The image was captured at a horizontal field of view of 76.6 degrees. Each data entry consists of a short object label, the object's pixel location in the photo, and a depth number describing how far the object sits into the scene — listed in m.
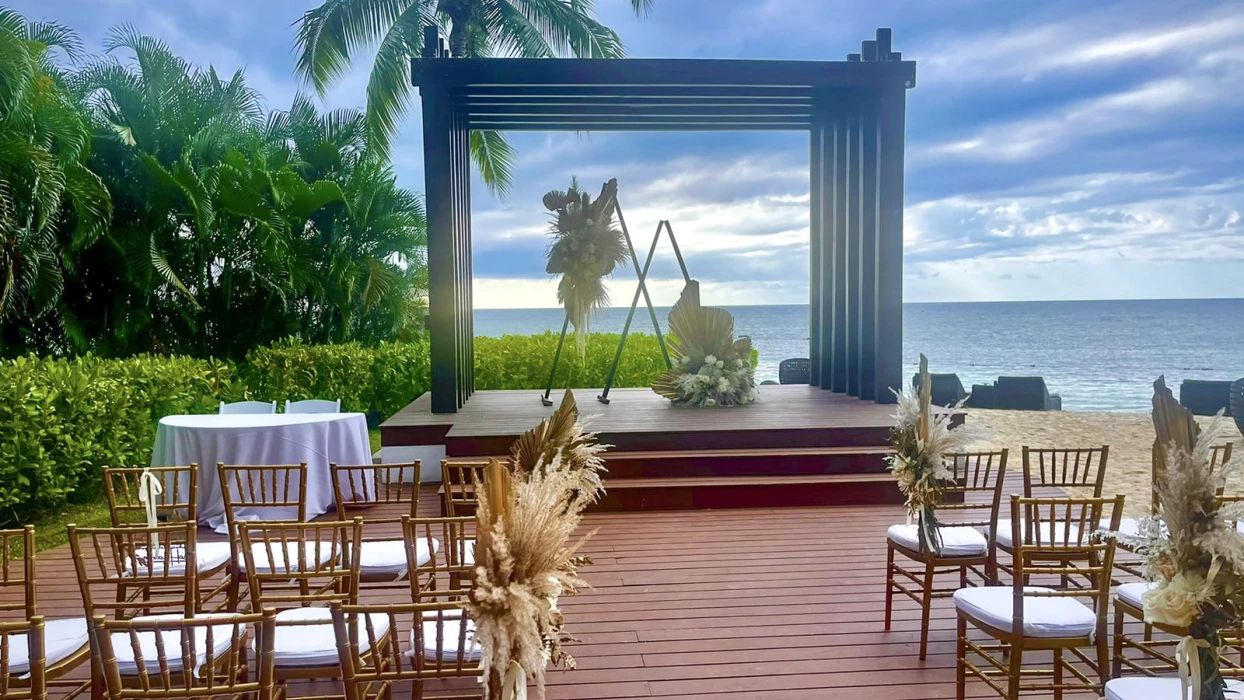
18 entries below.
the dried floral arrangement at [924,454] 3.27
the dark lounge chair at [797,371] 12.14
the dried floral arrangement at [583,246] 7.56
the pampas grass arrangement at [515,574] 1.61
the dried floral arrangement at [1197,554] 1.74
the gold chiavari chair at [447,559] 2.59
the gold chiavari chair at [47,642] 2.43
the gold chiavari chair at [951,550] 3.44
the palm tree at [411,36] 12.59
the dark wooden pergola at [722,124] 7.23
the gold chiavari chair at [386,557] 3.36
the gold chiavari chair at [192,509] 3.30
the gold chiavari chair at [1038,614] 2.62
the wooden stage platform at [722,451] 6.16
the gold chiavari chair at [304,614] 2.40
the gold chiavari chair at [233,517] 3.12
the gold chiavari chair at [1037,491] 3.30
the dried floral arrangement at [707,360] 8.01
